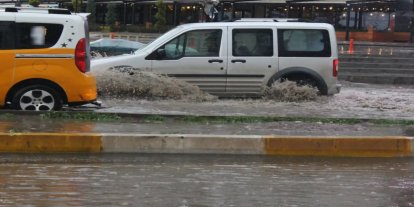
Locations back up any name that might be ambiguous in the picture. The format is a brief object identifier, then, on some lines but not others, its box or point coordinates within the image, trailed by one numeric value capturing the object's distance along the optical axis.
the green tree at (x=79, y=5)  58.94
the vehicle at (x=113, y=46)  24.96
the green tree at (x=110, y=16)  59.84
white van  12.16
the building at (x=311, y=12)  44.25
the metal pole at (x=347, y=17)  43.66
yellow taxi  9.28
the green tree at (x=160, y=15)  54.97
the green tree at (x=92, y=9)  59.80
